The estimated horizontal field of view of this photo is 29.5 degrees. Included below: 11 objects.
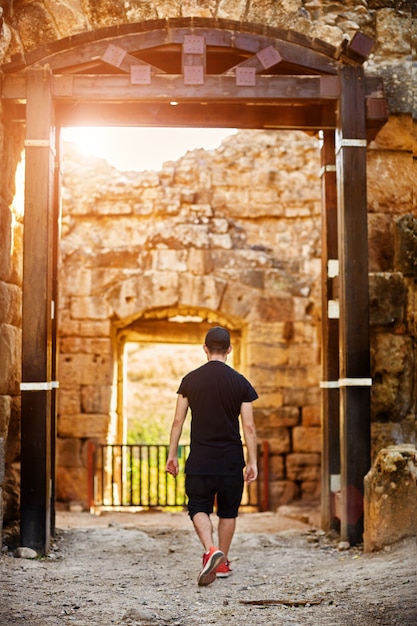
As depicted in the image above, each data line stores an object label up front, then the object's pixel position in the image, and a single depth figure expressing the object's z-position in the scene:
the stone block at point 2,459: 5.26
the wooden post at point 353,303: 5.64
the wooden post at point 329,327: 6.45
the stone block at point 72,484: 9.95
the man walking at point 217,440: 4.73
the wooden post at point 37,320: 5.44
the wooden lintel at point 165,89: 5.68
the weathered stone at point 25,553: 5.30
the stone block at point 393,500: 5.13
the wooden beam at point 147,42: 5.81
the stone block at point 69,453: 10.02
